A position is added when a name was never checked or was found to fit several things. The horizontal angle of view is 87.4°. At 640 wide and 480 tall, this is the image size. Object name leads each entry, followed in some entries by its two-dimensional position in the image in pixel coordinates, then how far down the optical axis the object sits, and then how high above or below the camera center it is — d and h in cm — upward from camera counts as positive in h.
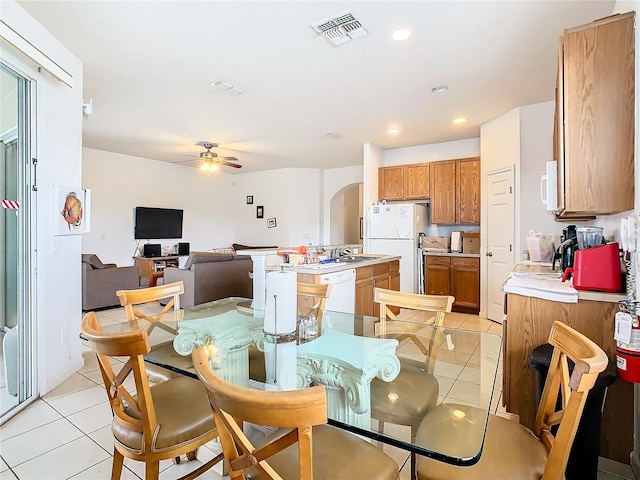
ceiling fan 593 +138
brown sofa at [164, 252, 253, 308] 479 -59
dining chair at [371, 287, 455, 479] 135 -68
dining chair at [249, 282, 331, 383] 157 -60
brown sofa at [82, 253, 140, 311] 488 -67
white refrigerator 543 +4
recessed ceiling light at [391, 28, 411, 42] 259 +161
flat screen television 694 +32
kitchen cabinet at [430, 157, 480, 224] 533 +77
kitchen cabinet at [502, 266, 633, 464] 170 -60
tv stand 647 -57
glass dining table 116 -60
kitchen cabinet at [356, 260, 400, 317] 390 -57
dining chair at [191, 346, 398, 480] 73 -54
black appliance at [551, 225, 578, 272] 242 -10
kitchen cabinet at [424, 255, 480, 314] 513 -66
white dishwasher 337 -56
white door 438 +3
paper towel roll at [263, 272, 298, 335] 161 -33
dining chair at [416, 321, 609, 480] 96 -66
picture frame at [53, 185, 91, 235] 266 +24
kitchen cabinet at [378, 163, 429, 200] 581 +100
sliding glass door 243 +4
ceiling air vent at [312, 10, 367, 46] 244 +161
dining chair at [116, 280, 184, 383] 203 -44
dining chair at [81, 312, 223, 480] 118 -73
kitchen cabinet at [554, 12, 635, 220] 170 +63
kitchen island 334 -43
